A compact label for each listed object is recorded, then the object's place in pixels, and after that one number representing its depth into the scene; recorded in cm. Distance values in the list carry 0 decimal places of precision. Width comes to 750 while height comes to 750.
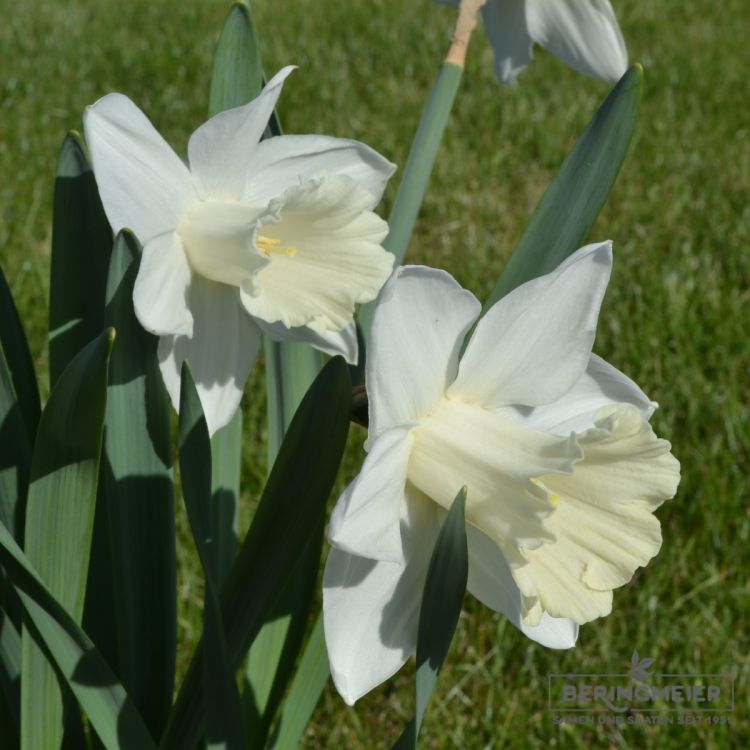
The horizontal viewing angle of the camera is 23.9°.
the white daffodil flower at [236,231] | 38
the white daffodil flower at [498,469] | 36
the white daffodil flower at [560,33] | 46
